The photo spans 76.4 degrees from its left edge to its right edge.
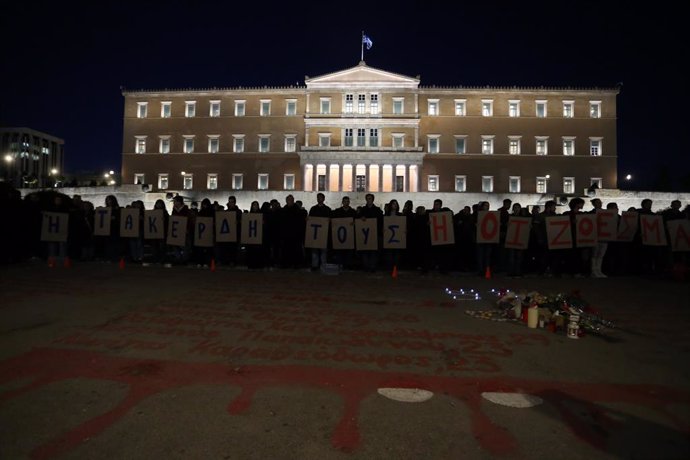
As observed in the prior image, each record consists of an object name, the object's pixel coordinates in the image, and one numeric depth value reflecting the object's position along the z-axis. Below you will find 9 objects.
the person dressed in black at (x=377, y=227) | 11.78
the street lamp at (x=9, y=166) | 88.94
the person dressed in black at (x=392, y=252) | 11.71
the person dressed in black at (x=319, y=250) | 11.91
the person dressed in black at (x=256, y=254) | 12.12
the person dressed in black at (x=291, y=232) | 12.05
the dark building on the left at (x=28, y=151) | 96.09
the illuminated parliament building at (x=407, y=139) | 51.41
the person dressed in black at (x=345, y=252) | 12.01
